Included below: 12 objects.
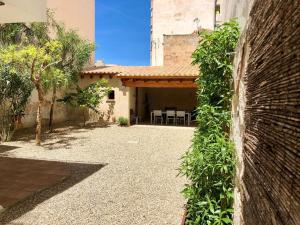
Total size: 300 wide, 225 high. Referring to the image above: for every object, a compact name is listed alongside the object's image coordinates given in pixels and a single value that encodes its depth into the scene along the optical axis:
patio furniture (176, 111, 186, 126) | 15.59
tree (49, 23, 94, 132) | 13.83
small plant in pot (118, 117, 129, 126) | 15.07
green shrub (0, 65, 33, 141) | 10.78
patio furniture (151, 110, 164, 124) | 15.86
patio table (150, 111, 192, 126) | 15.48
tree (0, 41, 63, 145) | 9.59
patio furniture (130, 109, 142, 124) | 15.88
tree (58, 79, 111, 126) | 14.55
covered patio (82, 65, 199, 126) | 14.36
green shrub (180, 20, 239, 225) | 3.42
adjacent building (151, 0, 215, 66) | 20.45
